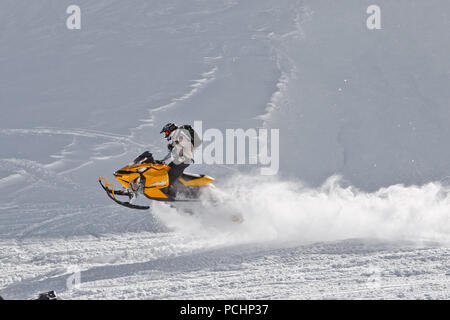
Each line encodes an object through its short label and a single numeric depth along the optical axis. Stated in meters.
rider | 16.86
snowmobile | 17.70
